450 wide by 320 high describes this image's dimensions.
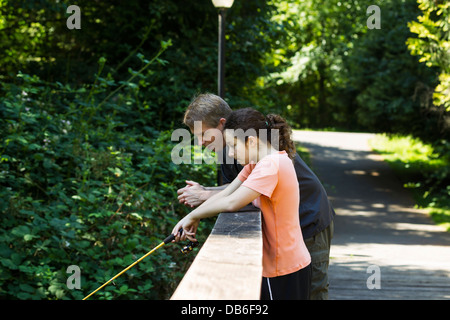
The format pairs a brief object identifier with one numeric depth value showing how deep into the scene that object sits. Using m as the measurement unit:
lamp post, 7.30
